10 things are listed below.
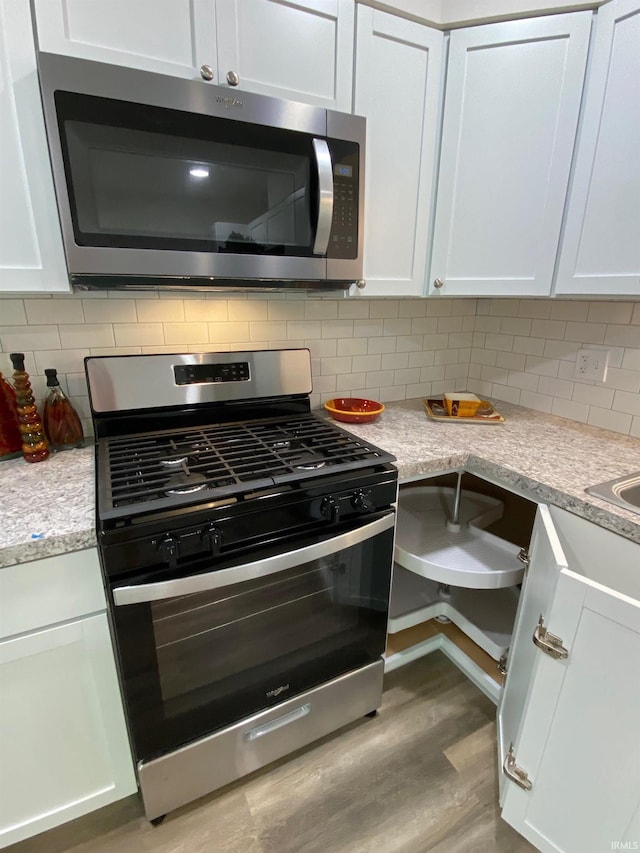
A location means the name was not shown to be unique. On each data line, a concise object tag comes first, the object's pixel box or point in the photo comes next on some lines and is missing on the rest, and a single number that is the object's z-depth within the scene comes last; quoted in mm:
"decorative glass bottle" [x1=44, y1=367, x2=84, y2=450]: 1270
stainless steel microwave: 912
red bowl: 1574
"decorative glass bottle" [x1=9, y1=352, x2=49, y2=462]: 1166
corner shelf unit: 1376
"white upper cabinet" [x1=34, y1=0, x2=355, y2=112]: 896
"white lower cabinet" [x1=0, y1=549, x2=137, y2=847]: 891
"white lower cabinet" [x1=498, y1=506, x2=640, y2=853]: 834
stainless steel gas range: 934
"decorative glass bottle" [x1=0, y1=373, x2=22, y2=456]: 1207
